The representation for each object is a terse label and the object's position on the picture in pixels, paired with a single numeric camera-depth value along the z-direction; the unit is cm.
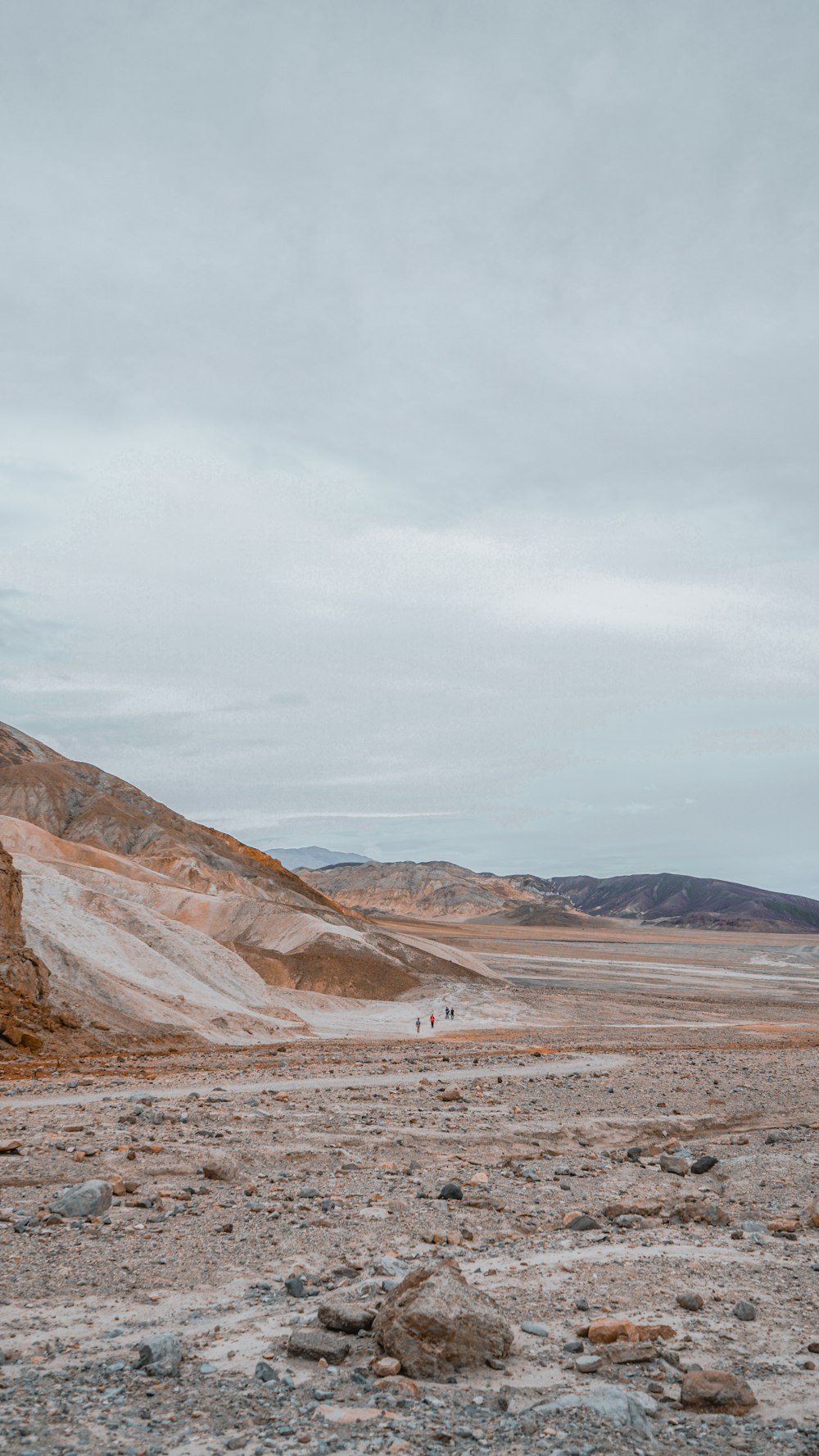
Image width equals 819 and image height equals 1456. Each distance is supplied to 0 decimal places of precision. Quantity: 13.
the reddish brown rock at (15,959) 2459
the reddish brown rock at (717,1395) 562
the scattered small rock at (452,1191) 1055
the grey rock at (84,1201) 898
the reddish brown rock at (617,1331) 650
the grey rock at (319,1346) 618
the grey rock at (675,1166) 1254
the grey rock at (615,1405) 541
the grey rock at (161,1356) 591
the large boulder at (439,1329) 607
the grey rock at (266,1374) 591
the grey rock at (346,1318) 653
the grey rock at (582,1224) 952
